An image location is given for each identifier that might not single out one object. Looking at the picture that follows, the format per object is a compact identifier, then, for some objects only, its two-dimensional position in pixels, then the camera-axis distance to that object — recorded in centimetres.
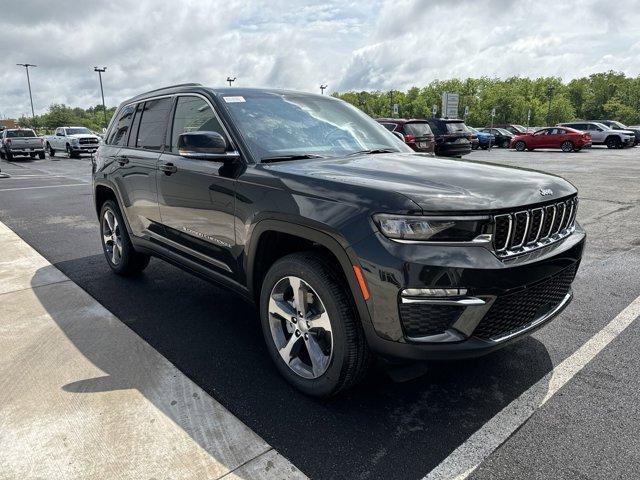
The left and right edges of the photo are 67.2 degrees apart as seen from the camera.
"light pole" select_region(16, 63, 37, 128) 6456
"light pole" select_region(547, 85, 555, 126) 8648
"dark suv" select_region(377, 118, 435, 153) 1480
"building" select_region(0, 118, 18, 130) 10091
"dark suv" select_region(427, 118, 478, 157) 1970
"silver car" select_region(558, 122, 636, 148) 3022
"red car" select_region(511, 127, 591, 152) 2773
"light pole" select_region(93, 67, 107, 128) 5412
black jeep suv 226
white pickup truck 2767
